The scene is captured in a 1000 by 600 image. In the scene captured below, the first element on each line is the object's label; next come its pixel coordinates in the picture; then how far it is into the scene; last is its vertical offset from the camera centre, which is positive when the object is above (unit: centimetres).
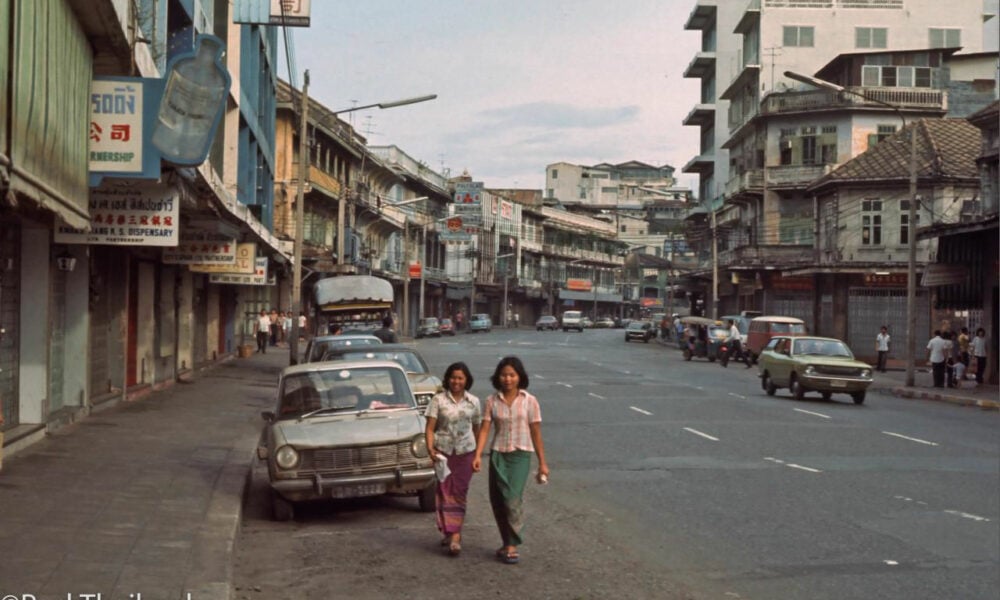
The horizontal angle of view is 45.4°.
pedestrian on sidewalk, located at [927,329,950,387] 3562 -125
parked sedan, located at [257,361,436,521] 1127 -132
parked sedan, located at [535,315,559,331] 11388 -131
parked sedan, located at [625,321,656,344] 8575 -152
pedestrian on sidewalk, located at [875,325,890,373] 4581 -117
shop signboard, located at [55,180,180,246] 1700 +128
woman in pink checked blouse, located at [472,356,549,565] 936 -110
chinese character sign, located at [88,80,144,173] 1473 +221
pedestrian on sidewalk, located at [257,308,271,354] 4903 -107
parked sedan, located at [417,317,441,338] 8700 -150
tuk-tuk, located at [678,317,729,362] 5422 -125
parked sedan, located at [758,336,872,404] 2786 -131
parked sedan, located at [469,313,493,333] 10306 -128
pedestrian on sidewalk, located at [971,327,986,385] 3738 -109
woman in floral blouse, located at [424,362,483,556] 968 -109
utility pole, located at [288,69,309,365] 3098 +189
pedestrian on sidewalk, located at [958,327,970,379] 3903 -104
